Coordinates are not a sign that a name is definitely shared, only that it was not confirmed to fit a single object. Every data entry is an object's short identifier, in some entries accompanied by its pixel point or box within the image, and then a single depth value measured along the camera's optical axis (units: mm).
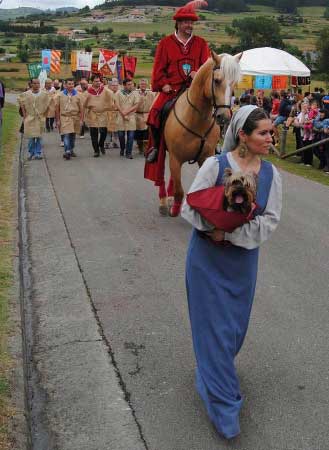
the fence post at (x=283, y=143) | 16373
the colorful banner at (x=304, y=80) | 22531
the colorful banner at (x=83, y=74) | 27797
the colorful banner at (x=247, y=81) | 24167
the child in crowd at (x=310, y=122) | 14883
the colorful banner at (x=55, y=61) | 28375
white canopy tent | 19047
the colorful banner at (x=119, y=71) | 24638
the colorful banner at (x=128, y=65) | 21797
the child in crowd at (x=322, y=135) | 13891
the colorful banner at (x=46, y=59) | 28342
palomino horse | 7207
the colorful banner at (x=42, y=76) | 24609
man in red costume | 8859
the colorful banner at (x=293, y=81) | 23725
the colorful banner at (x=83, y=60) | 24391
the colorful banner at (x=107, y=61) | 23328
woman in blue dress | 3572
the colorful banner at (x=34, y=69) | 27038
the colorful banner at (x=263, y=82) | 23077
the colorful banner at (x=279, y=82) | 23312
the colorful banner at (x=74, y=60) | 26966
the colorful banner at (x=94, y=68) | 25222
